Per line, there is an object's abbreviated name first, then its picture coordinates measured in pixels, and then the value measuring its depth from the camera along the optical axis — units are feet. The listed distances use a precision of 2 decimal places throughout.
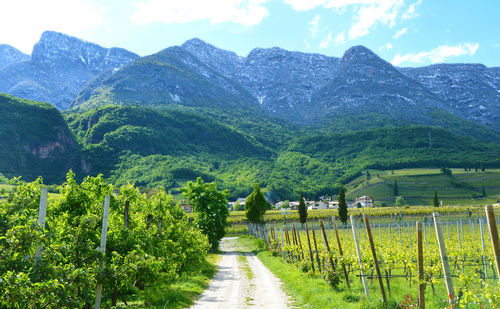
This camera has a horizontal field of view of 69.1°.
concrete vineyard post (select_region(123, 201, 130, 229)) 37.47
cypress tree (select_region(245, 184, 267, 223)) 149.79
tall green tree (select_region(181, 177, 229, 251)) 116.16
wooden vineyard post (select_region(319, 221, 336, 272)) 48.14
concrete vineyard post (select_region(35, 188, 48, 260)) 22.13
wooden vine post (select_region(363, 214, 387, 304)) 32.71
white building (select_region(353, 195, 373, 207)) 442.50
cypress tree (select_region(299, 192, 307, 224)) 198.08
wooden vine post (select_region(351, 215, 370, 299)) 36.07
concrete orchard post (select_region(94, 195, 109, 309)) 28.27
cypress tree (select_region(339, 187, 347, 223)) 190.49
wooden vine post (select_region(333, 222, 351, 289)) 43.75
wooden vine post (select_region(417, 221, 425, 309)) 26.27
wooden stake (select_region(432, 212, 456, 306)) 23.07
